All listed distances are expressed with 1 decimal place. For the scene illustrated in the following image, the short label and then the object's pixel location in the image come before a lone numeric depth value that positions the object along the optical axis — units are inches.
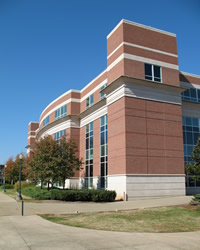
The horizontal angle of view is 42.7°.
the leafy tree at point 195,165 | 680.0
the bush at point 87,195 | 862.5
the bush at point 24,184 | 1518.9
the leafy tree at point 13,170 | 2200.1
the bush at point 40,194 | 919.0
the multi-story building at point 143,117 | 940.6
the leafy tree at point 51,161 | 1045.2
